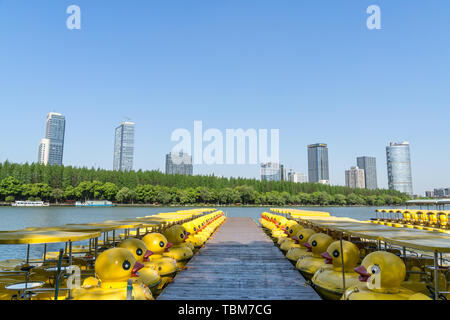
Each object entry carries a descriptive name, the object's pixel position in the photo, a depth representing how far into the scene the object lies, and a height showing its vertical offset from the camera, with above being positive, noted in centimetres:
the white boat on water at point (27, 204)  10580 -471
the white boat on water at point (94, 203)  11781 -498
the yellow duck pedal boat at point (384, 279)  708 -205
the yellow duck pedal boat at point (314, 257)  1295 -292
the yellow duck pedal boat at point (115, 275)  803 -230
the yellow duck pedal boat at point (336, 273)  1002 -280
